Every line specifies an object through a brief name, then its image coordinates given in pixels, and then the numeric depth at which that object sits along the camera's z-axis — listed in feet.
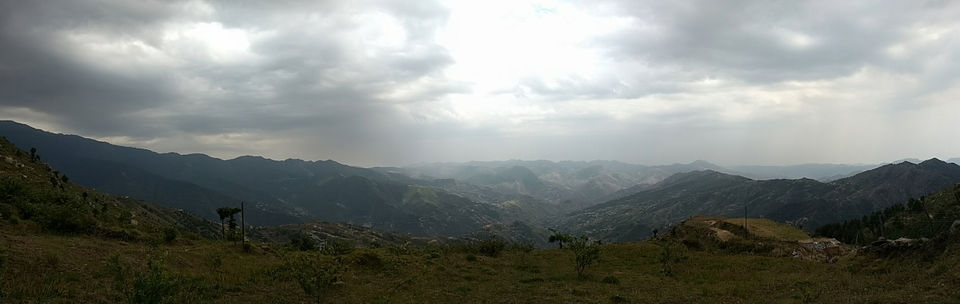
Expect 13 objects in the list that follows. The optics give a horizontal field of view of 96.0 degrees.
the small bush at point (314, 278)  93.04
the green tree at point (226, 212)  198.05
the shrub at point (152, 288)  51.39
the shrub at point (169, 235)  135.44
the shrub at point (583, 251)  134.10
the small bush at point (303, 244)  204.24
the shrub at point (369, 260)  135.03
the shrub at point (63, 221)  116.70
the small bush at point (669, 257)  143.09
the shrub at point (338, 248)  166.71
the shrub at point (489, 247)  185.57
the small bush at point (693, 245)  203.76
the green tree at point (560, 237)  145.92
